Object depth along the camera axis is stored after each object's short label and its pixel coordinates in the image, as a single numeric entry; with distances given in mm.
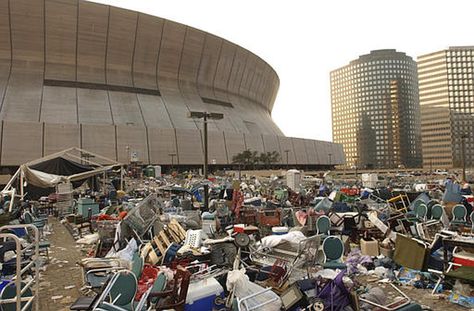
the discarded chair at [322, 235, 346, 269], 6652
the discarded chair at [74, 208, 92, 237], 13933
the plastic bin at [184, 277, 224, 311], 5145
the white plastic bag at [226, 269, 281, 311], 4941
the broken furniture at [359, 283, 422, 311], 4742
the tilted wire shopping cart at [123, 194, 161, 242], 8899
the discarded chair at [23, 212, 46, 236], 11617
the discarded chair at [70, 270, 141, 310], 4391
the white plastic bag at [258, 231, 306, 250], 6635
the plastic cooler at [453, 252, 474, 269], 6227
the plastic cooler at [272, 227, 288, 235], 7866
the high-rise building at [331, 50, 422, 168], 125938
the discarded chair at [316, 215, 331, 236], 9039
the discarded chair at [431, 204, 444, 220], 9938
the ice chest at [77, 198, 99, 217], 15690
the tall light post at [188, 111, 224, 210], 20330
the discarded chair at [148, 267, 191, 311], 4932
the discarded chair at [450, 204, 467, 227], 10477
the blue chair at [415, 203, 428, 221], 10210
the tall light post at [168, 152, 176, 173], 54166
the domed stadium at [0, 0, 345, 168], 49062
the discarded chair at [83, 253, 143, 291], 5800
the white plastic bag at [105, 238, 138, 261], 7656
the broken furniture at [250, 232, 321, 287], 6129
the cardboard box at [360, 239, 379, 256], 8430
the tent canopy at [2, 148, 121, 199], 14586
